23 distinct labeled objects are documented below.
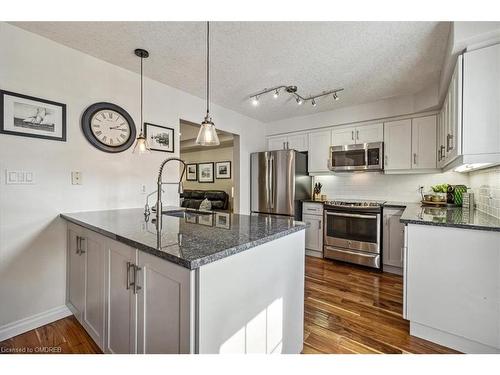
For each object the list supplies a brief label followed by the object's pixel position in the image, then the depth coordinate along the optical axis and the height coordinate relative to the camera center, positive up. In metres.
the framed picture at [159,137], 2.66 +0.58
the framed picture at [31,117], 1.78 +0.55
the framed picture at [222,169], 6.17 +0.46
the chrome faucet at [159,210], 1.65 -0.18
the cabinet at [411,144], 3.08 +0.60
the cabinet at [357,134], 3.44 +0.82
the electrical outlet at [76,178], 2.11 +0.06
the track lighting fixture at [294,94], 2.91 +1.24
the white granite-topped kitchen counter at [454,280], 1.52 -0.66
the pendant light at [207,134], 1.54 +0.35
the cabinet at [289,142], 4.13 +0.83
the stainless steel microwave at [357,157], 3.38 +0.45
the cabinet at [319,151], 3.86 +0.61
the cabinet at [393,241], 3.02 -0.71
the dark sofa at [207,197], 5.74 -0.32
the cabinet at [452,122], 1.71 +0.59
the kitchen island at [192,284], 0.93 -0.49
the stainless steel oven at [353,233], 3.15 -0.66
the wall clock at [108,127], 2.21 +0.59
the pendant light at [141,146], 2.05 +0.35
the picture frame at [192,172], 6.89 +0.41
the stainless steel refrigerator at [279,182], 3.79 +0.08
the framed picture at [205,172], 6.50 +0.40
